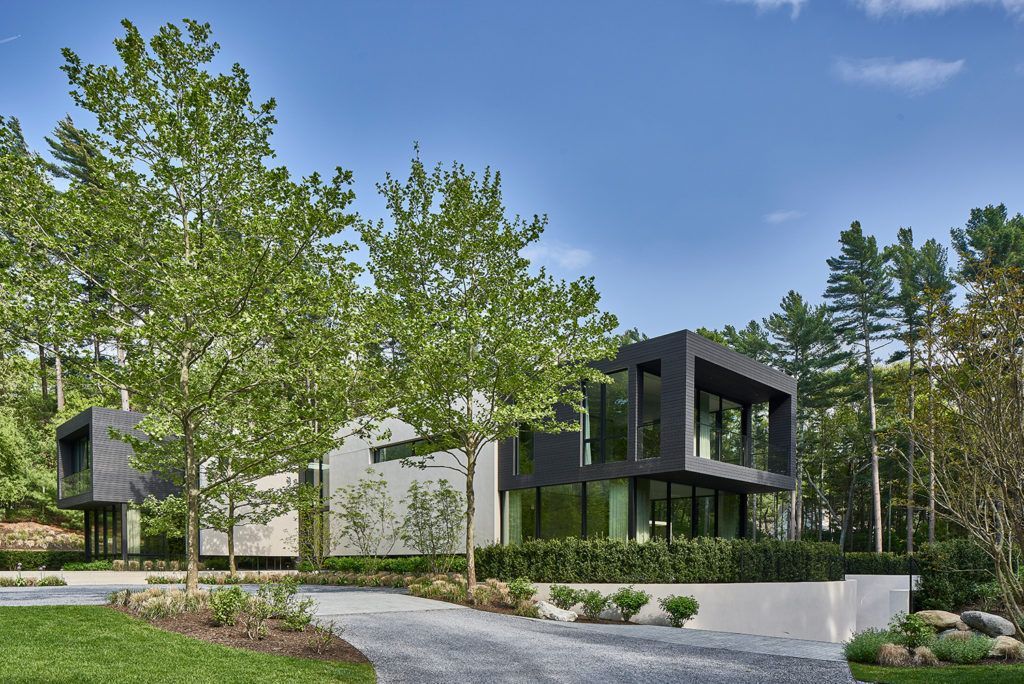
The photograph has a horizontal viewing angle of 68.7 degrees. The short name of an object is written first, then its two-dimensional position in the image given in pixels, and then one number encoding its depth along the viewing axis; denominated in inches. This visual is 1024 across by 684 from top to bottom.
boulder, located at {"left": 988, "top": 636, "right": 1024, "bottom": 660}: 438.9
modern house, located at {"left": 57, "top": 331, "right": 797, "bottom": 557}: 735.7
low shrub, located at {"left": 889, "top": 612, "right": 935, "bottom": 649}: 438.0
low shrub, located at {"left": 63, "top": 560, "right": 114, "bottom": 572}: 1079.0
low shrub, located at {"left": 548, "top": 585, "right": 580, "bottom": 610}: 616.1
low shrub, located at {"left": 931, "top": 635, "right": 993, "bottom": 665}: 422.0
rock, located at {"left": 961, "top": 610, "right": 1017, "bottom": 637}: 638.2
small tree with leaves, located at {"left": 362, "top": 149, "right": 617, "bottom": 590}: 635.5
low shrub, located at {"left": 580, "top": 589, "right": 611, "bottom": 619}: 600.7
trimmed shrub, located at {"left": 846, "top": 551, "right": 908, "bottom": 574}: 1039.6
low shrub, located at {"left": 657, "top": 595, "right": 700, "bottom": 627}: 601.3
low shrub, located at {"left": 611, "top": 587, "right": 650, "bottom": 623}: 605.2
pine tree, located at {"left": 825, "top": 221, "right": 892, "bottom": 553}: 1460.4
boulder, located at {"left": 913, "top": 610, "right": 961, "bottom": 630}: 623.2
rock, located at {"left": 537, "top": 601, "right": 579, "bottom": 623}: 569.9
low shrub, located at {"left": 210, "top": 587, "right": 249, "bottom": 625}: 409.4
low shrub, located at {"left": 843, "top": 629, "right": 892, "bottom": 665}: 419.5
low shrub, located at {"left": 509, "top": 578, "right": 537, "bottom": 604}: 609.0
